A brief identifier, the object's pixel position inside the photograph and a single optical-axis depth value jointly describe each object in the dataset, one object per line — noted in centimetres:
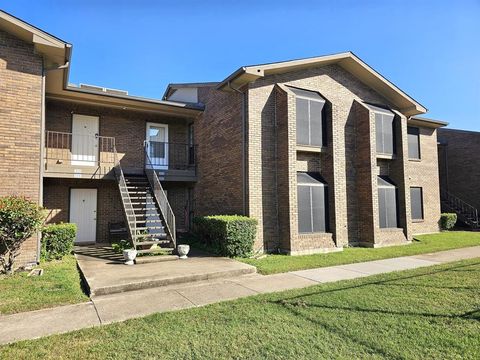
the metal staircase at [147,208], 948
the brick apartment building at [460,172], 1919
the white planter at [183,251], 898
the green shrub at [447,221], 1689
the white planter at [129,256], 831
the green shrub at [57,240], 869
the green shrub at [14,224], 699
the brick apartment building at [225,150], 822
